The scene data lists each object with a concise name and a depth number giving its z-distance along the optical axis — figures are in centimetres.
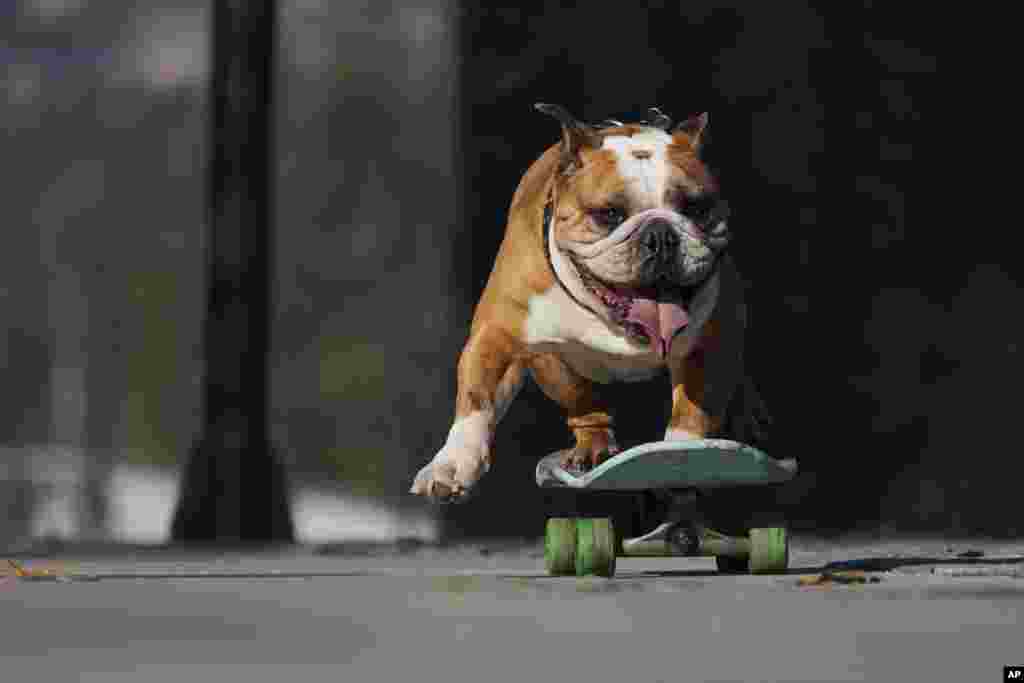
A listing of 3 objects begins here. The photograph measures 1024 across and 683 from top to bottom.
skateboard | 1299
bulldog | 1334
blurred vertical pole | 1989
